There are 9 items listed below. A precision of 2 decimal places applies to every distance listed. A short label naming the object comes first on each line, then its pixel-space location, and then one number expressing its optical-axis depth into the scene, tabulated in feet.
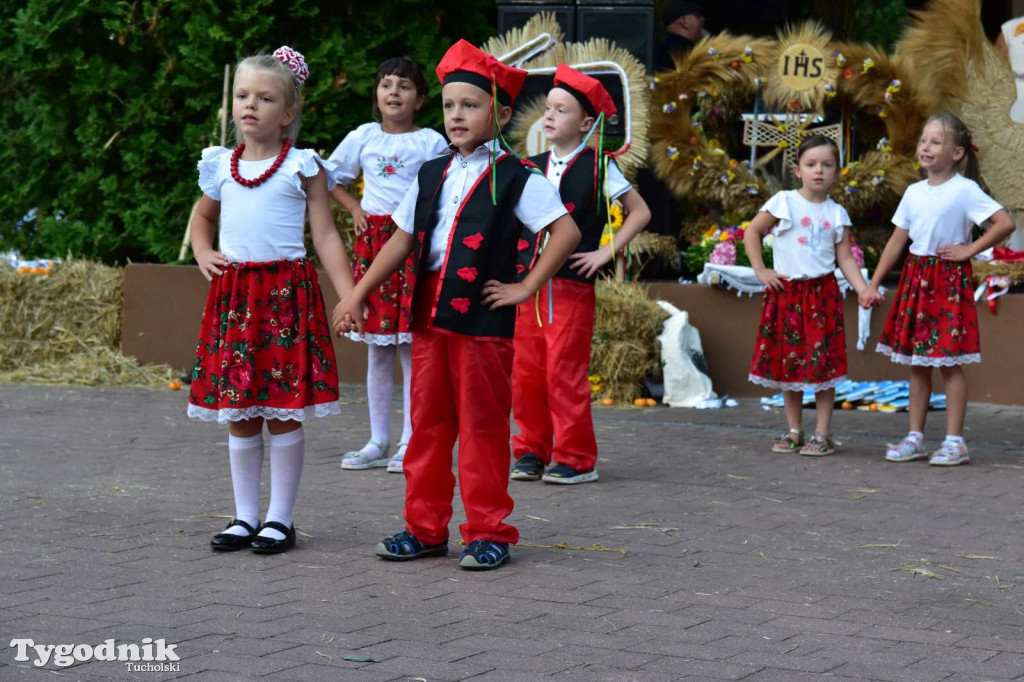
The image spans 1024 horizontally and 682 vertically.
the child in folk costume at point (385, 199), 41.25
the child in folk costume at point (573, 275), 39.99
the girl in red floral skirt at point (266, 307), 30.92
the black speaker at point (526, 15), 61.74
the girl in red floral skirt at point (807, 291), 45.79
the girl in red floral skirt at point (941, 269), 44.03
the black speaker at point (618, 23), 61.55
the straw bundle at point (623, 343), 55.99
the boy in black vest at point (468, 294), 29.75
